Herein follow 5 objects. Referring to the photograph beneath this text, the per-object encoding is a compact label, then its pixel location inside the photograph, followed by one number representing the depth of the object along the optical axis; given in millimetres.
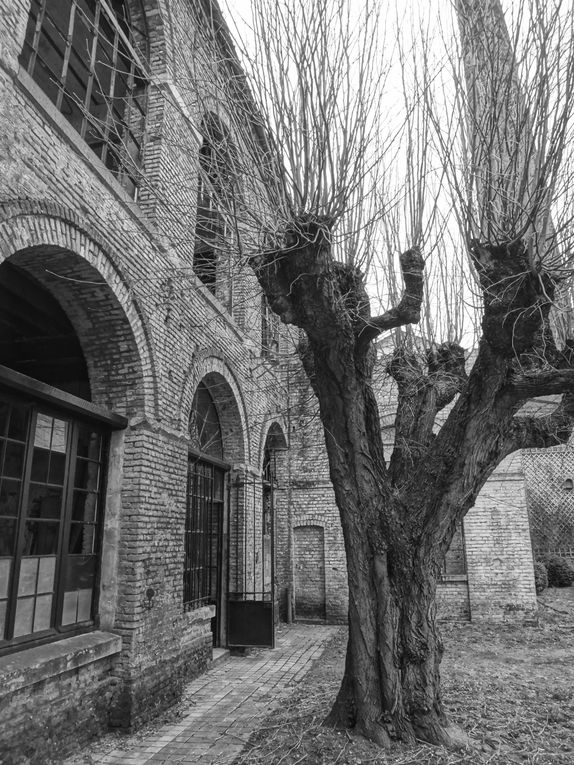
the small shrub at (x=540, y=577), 14016
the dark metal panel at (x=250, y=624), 8586
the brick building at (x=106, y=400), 4664
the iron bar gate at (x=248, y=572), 8633
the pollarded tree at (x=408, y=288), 4414
